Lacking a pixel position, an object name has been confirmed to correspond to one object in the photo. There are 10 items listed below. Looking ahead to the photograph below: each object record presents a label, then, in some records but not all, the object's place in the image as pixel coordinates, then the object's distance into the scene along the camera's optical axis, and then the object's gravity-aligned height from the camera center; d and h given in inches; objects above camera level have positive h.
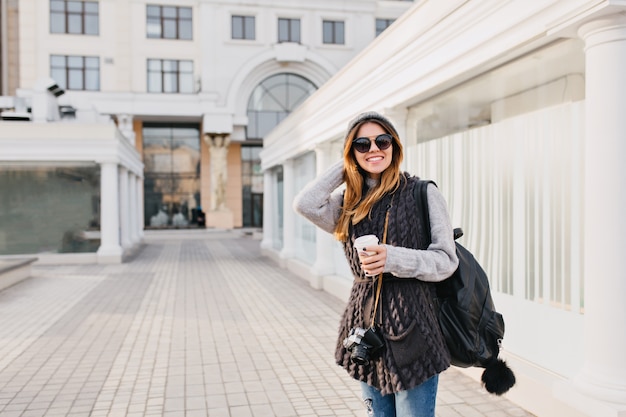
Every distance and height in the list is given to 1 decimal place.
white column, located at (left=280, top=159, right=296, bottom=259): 580.7 -14.0
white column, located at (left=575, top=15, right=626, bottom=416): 146.4 -2.2
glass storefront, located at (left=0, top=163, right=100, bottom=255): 648.4 -7.9
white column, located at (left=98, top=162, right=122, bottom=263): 656.4 -16.5
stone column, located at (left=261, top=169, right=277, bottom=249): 729.6 -7.7
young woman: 86.6 -10.0
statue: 1391.5 +74.2
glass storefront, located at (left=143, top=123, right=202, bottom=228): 1449.3 +61.3
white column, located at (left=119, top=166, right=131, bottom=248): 765.3 -9.4
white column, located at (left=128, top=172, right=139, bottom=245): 881.5 -12.3
